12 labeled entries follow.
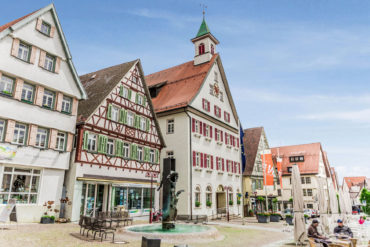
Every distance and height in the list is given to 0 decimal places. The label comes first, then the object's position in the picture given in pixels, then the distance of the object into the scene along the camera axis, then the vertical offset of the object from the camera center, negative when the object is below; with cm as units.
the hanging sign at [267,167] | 2931 +287
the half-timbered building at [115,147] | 1884 +348
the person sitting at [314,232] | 1071 -129
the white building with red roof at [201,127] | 2669 +687
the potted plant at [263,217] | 2457 -171
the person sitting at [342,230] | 1145 -127
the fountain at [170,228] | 1219 -158
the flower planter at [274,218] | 2612 -187
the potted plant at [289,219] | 2359 -176
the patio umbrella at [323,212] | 1524 -77
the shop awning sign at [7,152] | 1525 +215
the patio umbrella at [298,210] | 1176 -53
